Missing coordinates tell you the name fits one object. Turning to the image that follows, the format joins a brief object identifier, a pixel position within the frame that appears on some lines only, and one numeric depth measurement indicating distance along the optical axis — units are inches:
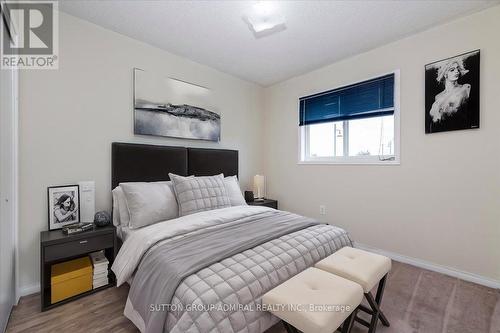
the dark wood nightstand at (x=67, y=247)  66.4
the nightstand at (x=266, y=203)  128.8
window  104.7
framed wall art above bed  99.7
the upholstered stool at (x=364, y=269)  52.6
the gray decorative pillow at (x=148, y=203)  78.3
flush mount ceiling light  76.6
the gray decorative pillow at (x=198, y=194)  86.3
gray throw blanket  47.3
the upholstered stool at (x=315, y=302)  40.0
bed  43.3
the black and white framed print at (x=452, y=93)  82.0
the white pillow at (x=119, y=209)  83.8
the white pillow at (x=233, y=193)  104.0
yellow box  69.4
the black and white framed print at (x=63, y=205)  77.4
